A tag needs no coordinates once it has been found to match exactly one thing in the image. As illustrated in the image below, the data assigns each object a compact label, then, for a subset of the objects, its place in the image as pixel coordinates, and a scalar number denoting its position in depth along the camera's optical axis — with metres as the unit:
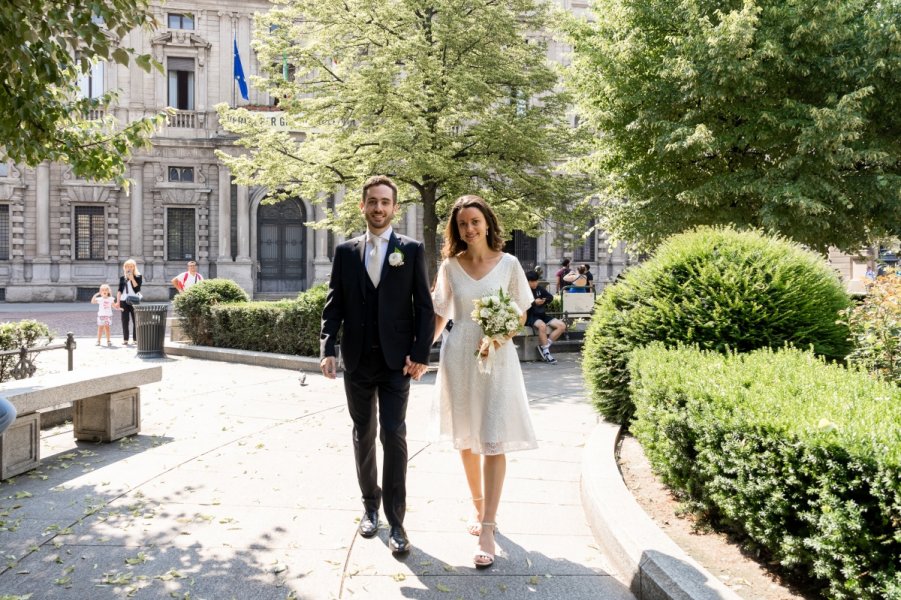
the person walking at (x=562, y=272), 22.05
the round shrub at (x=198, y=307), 14.99
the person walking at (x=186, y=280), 16.60
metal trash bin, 14.16
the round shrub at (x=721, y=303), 6.30
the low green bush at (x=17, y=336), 8.18
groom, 4.34
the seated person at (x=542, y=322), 13.75
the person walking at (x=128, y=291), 16.89
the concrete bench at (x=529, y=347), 14.07
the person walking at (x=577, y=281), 17.06
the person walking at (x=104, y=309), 16.14
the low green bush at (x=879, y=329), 5.68
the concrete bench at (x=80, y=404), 5.83
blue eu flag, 30.72
